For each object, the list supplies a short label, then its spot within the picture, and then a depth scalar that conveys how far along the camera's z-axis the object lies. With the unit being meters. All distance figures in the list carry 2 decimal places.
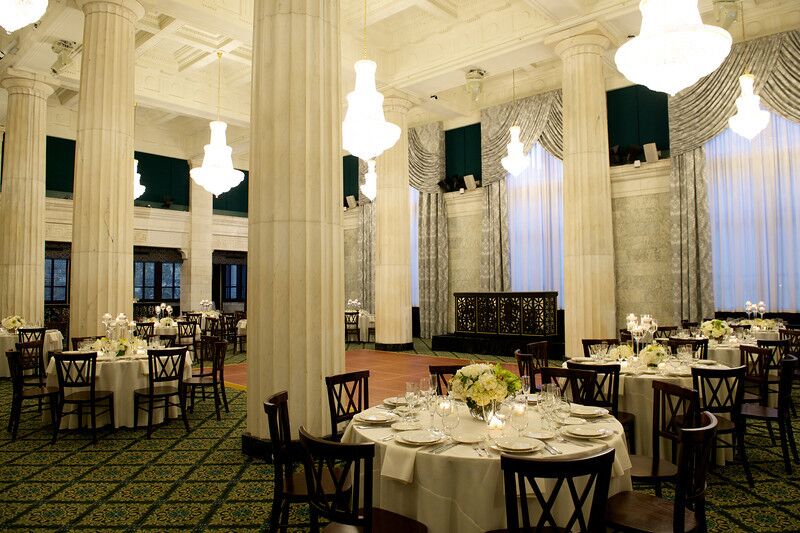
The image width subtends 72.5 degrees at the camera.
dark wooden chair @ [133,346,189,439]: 5.91
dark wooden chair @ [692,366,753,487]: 4.29
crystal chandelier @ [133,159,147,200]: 14.01
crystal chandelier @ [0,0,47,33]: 4.91
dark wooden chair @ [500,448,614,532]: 2.12
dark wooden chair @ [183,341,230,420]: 6.60
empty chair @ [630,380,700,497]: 3.31
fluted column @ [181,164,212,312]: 18.64
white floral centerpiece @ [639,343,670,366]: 5.23
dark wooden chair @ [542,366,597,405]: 4.30
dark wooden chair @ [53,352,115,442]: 5.71
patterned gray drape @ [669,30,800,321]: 10.46
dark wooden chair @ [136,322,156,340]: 11.14
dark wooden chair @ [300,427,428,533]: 2.45
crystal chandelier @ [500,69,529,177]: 11.50
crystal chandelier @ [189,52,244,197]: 10.38
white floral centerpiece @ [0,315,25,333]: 9.77
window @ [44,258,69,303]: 16.44
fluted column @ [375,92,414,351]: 13.41
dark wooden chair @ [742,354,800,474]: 4.54
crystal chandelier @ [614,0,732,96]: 5.12
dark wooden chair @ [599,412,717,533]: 2.48
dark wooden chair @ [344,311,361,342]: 15.02
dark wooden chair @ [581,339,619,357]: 6.80
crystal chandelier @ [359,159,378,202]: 13.75
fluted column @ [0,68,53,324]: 11.38
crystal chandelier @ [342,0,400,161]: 7.58
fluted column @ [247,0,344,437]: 4.95
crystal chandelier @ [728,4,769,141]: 8.44
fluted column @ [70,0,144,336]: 7.98
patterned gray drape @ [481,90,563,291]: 13.92
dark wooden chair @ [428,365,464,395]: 4.61
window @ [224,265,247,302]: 20.92
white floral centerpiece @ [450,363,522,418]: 3.26
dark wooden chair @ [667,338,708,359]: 6.39
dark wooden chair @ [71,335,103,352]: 7.20
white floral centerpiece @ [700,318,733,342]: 7.26
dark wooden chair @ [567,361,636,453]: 4.54
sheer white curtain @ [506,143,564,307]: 13.71
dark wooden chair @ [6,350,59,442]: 5.80
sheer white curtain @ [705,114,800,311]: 10.38
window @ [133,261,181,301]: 18.23
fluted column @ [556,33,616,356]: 9.68
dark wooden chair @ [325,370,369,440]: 4.13
